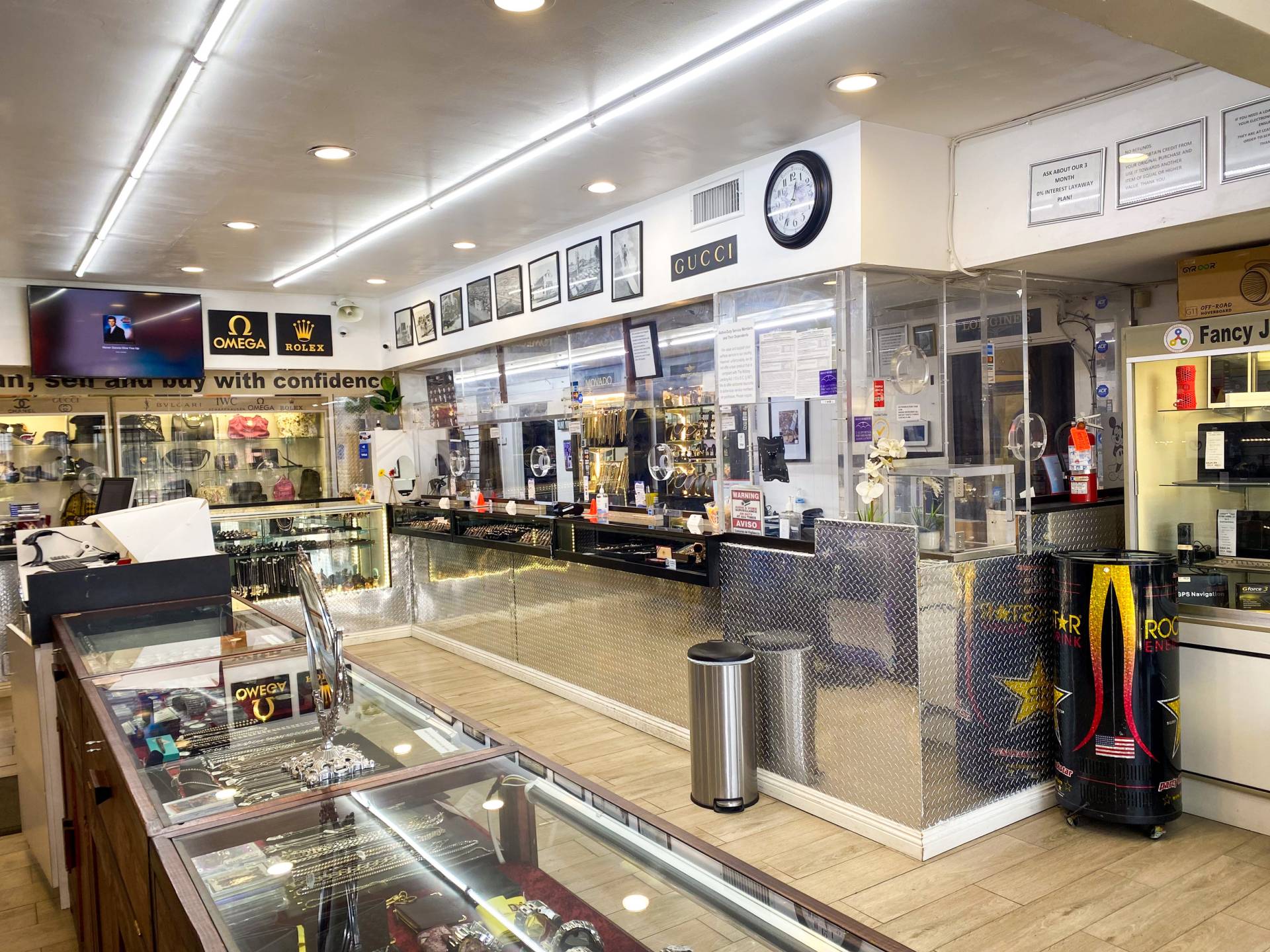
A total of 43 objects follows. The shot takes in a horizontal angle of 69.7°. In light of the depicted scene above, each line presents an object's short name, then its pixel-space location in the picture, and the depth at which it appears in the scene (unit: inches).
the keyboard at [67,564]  150.3
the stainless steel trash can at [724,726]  163.3
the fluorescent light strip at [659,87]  119.4
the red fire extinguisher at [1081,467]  186.7
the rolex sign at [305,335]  327.9
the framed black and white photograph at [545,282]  249.3
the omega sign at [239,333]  315.3
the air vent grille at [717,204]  187.6
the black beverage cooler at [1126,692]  147.2
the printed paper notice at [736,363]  185.6
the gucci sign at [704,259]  188.7
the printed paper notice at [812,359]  169.5
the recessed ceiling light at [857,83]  140.9
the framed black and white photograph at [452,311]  298.0
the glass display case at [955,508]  158.6
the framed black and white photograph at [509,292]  265.7
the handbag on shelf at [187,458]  323.0
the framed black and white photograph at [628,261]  215.6
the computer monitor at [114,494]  267.4
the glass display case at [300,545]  291.1
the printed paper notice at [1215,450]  161.8
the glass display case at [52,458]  295.9
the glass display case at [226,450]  316.8
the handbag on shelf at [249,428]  333.1
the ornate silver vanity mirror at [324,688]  68.2
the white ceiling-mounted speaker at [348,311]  333.4
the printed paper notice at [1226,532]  163.2
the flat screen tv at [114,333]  284.4
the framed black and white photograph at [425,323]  315.3
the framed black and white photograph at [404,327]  330.0
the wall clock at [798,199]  165.9
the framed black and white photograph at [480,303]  281.0
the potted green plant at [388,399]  336.8
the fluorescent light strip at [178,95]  115.5
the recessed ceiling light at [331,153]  169.6
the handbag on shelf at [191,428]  322.3
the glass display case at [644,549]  187.0
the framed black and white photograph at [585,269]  231.1
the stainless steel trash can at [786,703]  165.3
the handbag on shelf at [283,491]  346.9
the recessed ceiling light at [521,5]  113.3
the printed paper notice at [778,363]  176.6
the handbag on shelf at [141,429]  312.7
